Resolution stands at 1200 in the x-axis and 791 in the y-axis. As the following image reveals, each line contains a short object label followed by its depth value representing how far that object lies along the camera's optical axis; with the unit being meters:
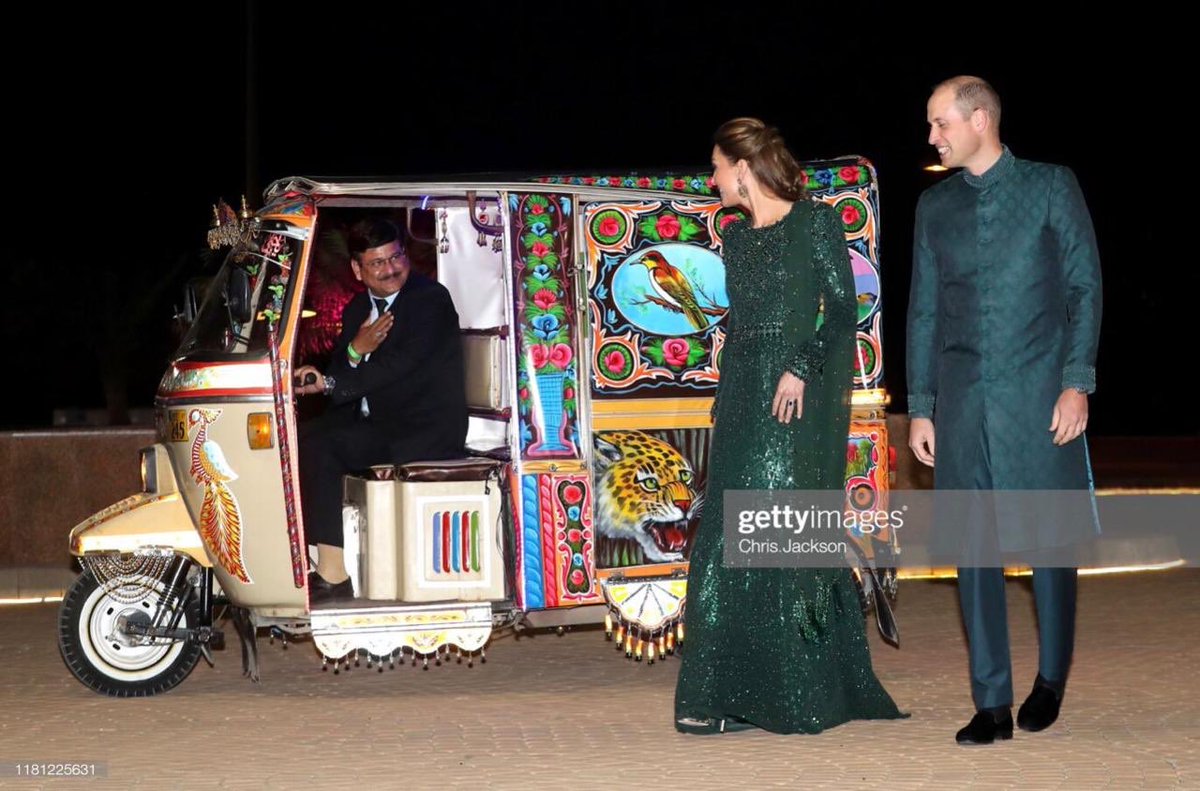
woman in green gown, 6.37
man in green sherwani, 6.16
